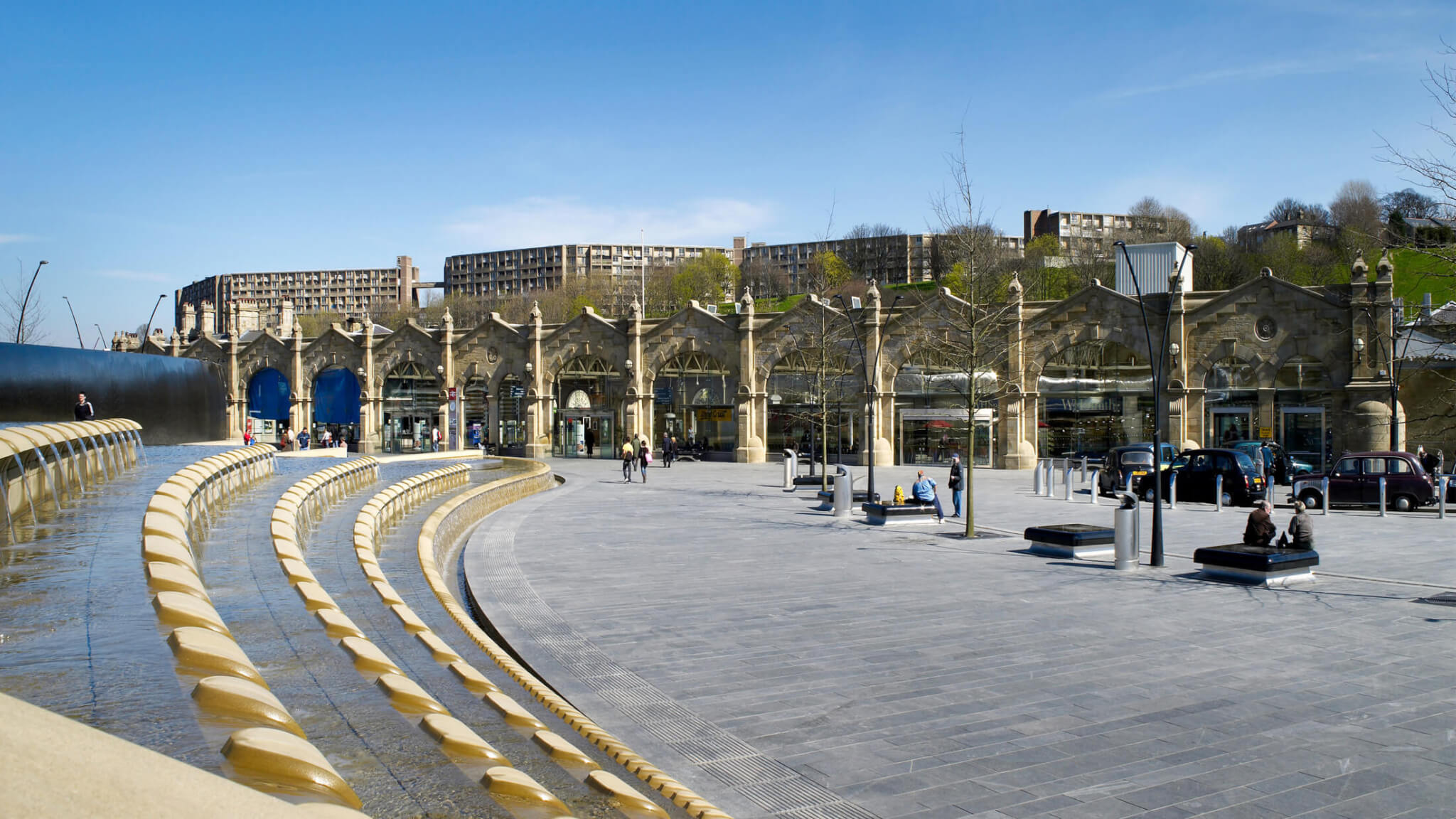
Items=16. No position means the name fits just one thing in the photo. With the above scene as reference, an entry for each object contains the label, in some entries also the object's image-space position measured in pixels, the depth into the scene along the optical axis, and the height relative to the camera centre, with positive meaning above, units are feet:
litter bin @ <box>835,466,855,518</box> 75.46 -5.89
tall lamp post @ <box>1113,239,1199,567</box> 51.06 -5.70
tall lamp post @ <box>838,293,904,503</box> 77.30 -5.29
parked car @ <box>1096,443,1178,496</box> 96.84 -4.99
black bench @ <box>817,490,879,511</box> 82.43 -6.89
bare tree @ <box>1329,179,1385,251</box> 314.41 +69.68
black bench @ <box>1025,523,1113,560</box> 54.34 -6.93
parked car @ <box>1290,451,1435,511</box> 81.71 -5.74
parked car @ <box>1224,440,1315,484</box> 105.91 -5.53
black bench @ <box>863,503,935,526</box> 71.36 -6.99
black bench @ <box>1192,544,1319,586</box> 45.14 -6.91
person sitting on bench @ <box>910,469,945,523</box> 71.67 -5.54
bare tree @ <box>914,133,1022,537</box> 67.92 +9.34
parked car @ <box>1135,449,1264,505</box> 85.87 -5.52
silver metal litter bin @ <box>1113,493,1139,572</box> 50.11 -6.09
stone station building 122.21 +5.88
